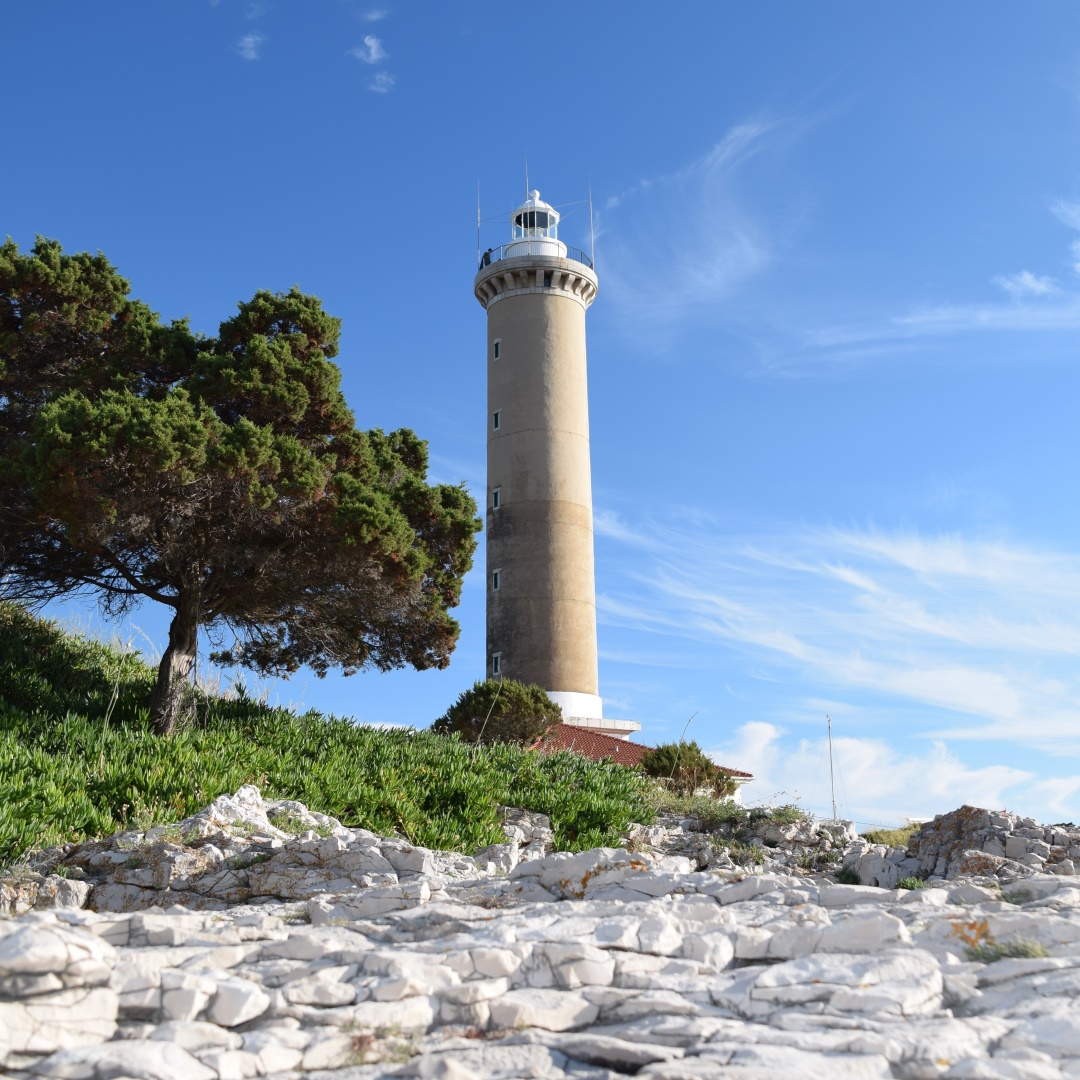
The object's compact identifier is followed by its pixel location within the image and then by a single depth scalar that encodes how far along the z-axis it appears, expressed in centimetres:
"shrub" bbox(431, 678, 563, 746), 2023
